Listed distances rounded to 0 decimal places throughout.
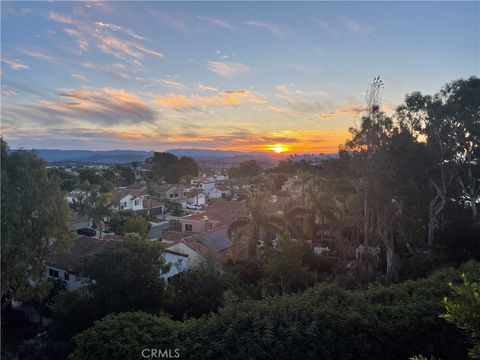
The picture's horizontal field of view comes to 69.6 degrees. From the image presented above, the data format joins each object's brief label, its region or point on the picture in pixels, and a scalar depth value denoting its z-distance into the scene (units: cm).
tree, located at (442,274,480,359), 321
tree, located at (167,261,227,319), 1112
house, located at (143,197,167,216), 4238
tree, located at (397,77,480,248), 1543
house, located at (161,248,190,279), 1672
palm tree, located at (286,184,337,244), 2031
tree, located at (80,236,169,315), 1062
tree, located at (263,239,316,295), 1280
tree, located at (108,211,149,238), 2622
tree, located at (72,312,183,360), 598
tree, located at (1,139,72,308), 1113
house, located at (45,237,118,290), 1645
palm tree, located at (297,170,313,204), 2592
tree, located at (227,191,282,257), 1845
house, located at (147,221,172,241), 2920
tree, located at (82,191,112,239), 2802
